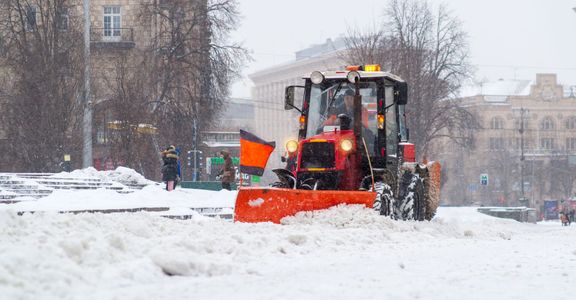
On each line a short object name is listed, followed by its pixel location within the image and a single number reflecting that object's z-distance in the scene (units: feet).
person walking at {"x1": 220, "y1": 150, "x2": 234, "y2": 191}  99.45
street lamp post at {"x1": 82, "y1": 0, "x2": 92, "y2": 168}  111.14
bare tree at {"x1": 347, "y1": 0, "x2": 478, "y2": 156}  157.07
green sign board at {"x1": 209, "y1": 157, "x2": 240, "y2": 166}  140.41
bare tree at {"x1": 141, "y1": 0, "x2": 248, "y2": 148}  142.00
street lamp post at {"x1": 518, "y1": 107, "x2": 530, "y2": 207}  206.60
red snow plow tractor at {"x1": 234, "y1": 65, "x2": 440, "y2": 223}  45.88
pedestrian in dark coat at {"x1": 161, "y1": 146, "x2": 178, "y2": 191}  95.80
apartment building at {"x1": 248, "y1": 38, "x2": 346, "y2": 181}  402.07
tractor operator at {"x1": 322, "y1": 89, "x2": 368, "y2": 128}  51.08
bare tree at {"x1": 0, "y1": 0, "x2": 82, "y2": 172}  114.42
